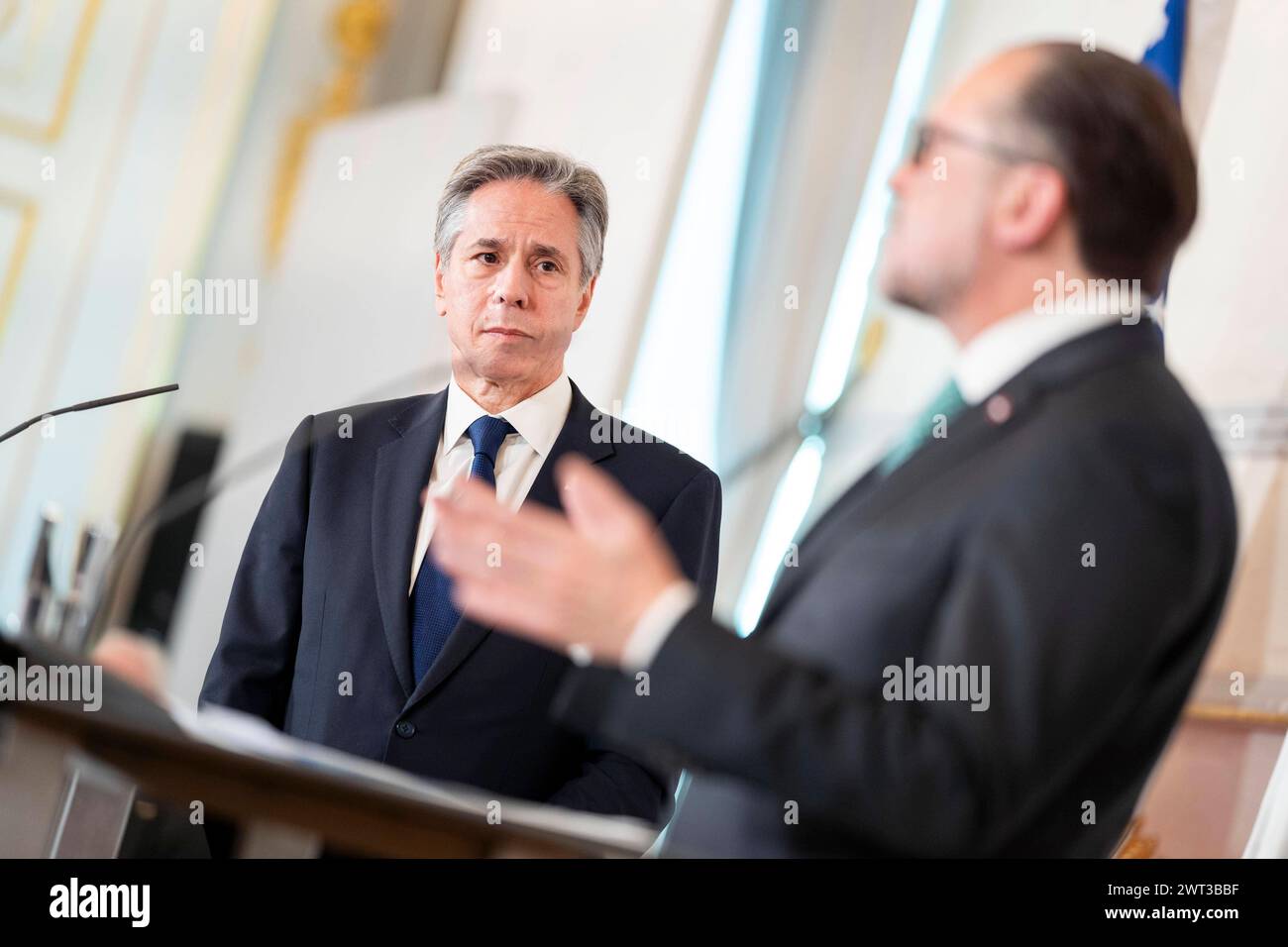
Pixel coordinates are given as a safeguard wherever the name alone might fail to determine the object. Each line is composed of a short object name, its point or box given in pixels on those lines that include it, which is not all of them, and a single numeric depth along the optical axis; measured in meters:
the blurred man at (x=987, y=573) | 2.76
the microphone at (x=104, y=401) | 3.29
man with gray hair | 3.24
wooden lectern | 2.78
